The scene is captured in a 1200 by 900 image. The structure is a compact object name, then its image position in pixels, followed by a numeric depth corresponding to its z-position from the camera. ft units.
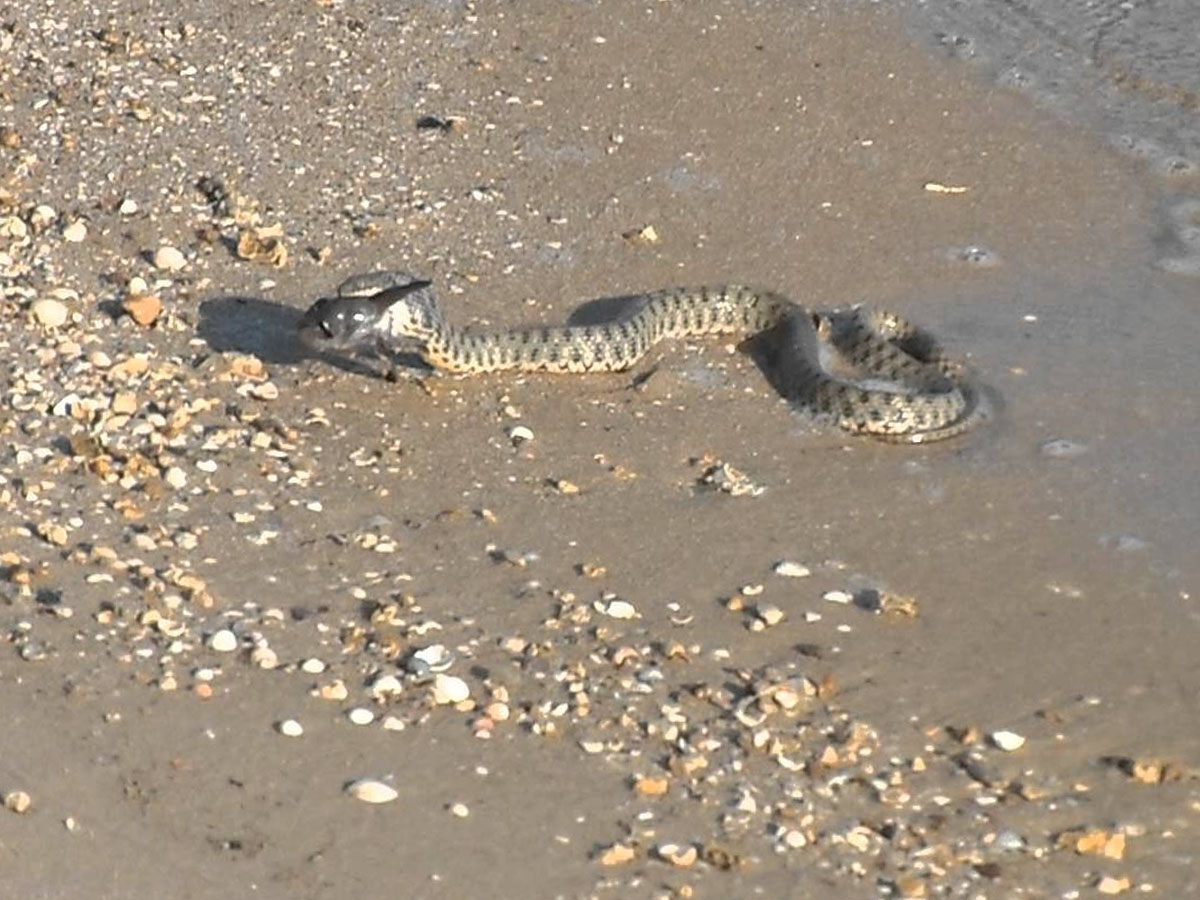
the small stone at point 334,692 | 19.63
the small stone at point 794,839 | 18.21
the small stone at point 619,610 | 21.31
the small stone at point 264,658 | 20.05
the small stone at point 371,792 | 18.44
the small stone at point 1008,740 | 19.81
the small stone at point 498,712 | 19.56
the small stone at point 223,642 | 20.22
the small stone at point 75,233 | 27.53
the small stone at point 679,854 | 17.92
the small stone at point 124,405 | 24.07
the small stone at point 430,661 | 20.07
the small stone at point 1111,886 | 18.02
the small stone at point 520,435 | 24.59
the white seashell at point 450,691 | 19.74
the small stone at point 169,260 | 27.27
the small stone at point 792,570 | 22.34
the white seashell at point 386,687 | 19.72
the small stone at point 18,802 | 17.89
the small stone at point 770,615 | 21.31
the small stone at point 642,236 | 29.19
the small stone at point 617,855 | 17.93
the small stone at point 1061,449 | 25.19
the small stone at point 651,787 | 18.73
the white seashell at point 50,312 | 25.64
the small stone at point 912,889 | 17.72
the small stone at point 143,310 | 25.96
